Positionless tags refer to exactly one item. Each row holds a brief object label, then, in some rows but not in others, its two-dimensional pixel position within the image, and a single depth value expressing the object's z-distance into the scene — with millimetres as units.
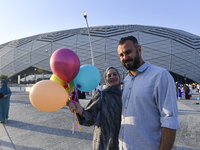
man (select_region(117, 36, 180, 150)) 1185
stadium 38312
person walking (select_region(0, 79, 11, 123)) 6211
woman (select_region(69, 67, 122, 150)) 2027
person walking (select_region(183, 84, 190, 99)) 14633
